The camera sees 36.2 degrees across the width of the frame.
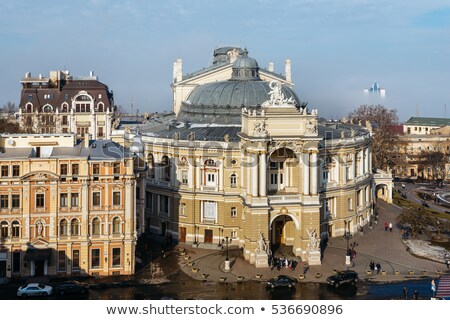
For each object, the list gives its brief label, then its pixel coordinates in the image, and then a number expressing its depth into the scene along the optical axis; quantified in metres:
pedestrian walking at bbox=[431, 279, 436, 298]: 64.28
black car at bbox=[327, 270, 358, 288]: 70.62
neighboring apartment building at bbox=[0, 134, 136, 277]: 69.75
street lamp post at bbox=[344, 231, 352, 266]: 77.69
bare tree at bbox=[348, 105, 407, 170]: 146.62
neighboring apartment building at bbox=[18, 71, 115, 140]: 139.38
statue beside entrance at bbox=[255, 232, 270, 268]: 77.00
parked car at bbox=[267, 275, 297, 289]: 69.69
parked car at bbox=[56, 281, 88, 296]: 65.56
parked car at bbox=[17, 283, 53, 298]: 64.19
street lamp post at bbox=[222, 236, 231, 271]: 76.06
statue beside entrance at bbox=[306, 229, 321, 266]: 78.06
